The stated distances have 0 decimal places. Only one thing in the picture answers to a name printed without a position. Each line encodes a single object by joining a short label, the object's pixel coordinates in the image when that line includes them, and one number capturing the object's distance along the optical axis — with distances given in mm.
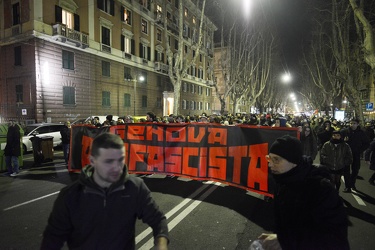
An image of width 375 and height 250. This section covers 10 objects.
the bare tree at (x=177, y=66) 19516
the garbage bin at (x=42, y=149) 10211
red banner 5763
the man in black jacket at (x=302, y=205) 1665
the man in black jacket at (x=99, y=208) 1809
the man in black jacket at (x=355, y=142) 6934
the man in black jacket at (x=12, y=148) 8289
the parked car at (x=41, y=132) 12930
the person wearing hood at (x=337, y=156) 5949
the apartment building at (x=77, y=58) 20688
